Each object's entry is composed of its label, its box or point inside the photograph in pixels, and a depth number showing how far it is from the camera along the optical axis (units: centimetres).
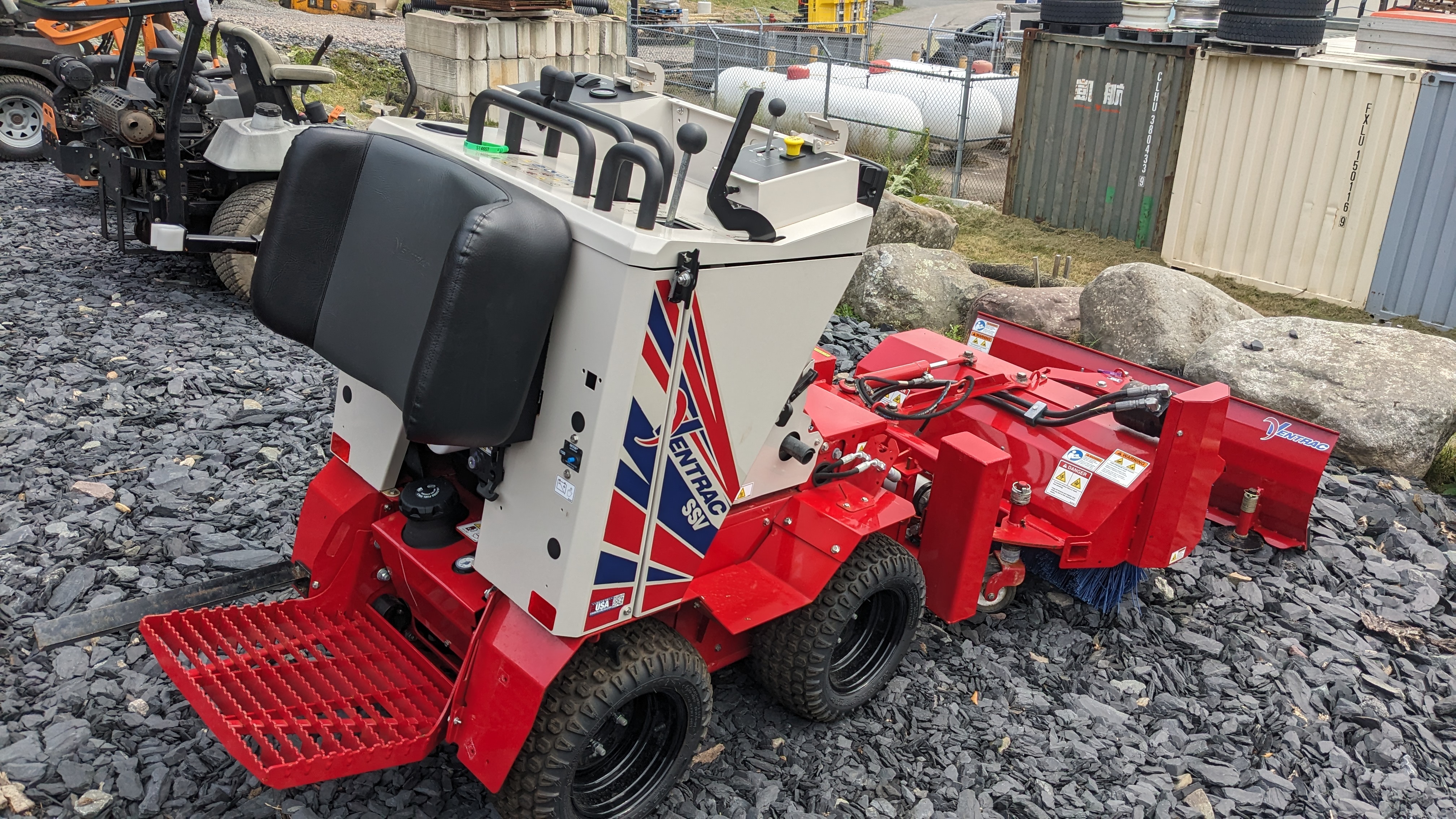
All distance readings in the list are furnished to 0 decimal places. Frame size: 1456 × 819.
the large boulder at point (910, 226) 1007
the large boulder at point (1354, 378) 595
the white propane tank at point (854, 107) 1466
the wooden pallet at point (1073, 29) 1208
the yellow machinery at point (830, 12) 2636
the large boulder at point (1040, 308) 762
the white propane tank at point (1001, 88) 1575
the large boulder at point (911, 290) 816
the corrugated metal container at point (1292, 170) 948
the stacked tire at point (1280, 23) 984
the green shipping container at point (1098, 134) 1119
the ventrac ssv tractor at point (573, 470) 281
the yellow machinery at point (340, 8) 2164
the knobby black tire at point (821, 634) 378
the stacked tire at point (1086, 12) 1209
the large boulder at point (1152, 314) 707
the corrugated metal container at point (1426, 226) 909
